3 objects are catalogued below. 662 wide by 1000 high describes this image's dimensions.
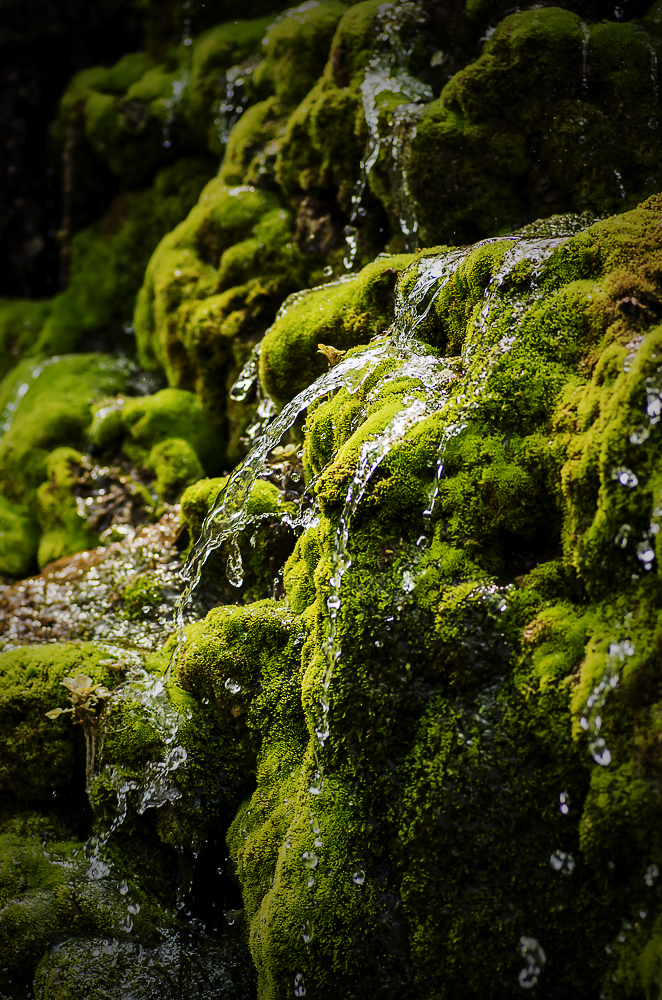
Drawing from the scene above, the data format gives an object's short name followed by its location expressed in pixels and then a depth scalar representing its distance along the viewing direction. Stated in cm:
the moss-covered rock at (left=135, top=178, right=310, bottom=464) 629
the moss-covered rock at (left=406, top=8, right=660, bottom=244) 472
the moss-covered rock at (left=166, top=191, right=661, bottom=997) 250
